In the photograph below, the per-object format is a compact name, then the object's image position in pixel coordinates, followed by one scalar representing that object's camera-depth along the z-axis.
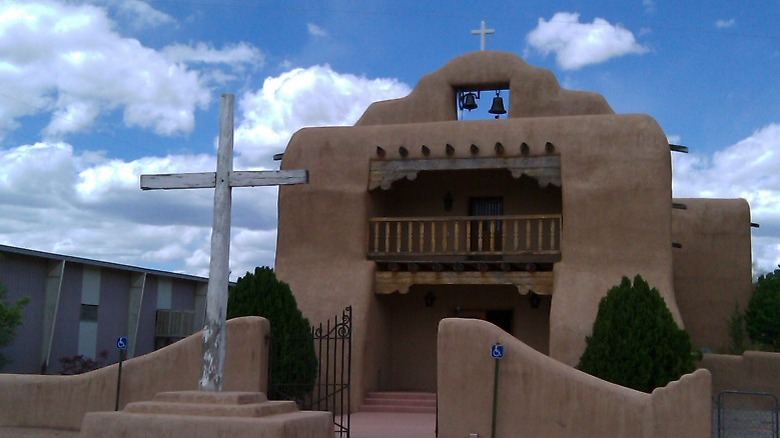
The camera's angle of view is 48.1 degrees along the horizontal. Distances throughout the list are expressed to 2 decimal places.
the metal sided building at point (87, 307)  23.52
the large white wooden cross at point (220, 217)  10.11
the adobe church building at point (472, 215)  16.66
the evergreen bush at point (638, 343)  14.90
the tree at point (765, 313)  20.89
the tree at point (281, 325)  15.31
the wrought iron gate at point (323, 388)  15.19
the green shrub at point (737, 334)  21.28
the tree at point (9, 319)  19.91
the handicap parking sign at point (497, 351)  12.20
